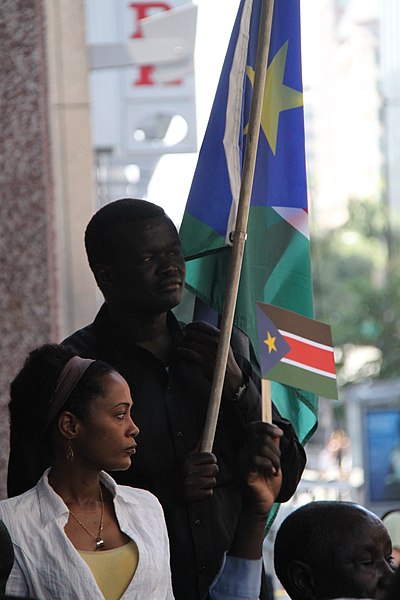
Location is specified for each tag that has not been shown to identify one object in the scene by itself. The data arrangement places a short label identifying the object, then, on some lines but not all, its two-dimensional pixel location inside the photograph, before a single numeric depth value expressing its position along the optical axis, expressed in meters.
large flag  8.55
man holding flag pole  7.53
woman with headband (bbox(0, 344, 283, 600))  6.55
